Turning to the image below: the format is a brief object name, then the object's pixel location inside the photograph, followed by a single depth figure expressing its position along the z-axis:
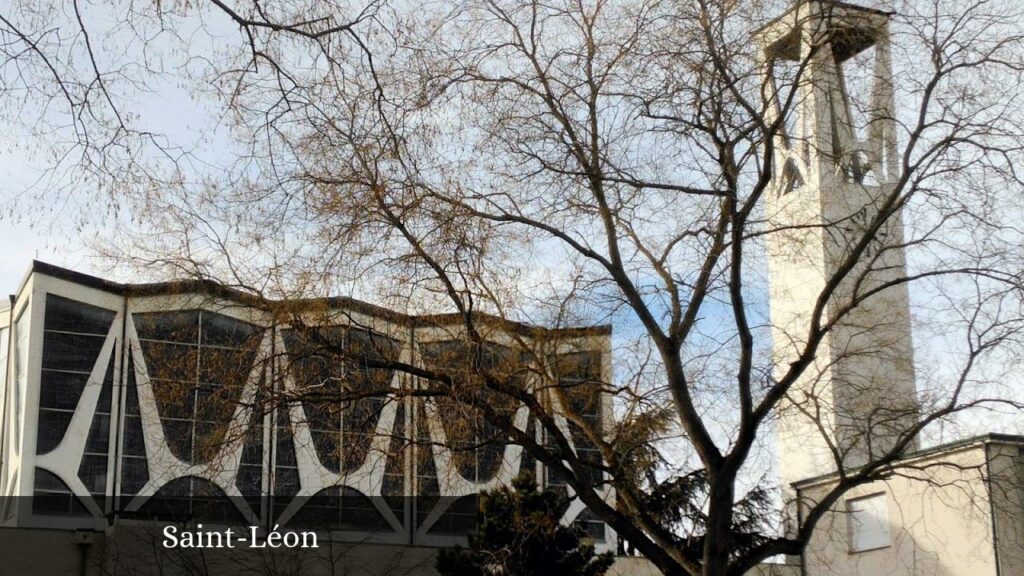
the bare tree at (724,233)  12.09
